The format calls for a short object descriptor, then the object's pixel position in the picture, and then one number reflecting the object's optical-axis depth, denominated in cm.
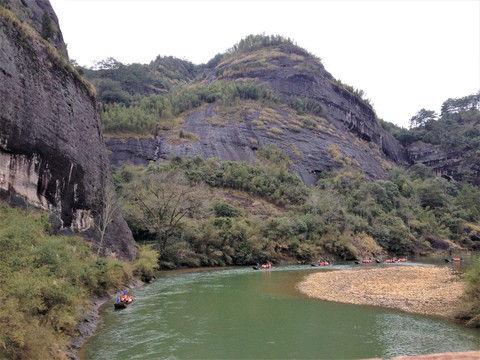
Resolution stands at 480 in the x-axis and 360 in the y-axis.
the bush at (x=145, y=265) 2814
